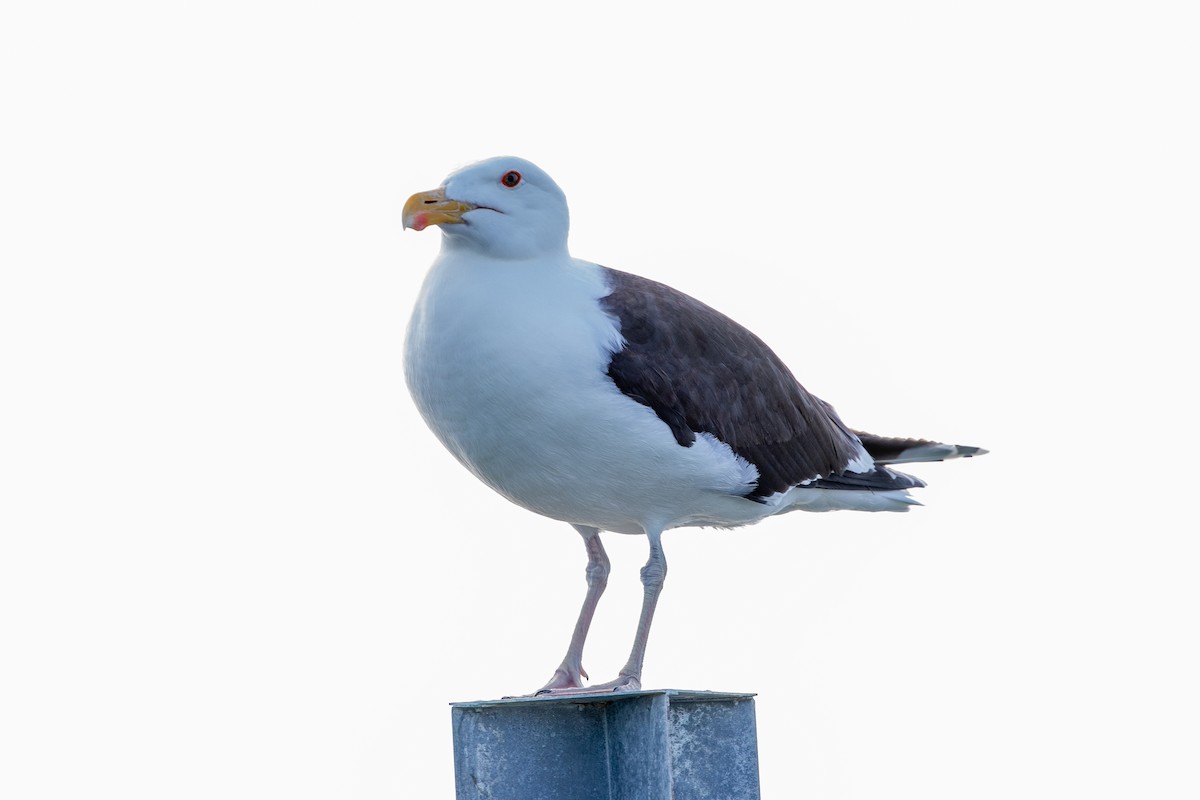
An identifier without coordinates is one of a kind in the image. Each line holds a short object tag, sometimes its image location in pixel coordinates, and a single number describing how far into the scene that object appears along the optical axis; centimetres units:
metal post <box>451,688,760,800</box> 1627
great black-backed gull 1612
